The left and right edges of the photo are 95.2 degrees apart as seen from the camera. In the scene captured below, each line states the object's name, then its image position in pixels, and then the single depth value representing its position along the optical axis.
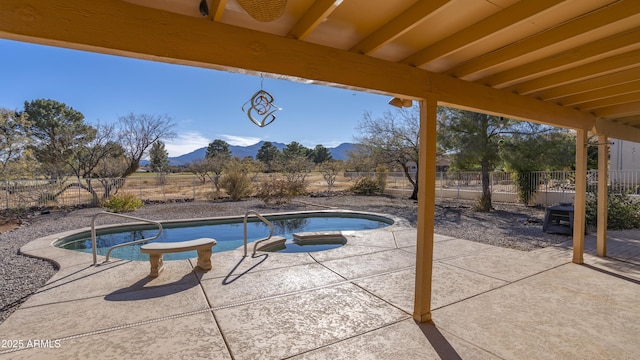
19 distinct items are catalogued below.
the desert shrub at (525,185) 11.56
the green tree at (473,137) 10.32
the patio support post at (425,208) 2.76
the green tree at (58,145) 12.55
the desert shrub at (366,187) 17.30
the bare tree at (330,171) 17.78
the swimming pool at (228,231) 6.46
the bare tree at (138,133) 14.95
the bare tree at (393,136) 13.27
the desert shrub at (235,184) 14.11
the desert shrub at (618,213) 7.15
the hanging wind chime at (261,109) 4.57
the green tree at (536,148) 9.73
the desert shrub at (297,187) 14.74
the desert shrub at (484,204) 10.86
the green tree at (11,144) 10.09
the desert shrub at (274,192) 13.71
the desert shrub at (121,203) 10.51
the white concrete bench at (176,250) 3.83
